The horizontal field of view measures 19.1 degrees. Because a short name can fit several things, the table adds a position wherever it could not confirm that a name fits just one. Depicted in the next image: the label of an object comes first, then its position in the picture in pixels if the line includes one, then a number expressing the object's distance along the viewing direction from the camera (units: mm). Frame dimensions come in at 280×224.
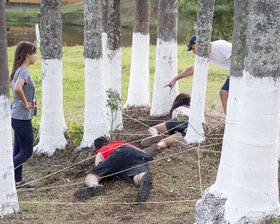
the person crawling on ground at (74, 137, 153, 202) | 10107
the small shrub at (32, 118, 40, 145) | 14854
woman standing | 10540
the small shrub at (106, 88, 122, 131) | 14485
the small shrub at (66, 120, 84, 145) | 14060
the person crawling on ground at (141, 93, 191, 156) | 12962
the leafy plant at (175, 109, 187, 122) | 13367
